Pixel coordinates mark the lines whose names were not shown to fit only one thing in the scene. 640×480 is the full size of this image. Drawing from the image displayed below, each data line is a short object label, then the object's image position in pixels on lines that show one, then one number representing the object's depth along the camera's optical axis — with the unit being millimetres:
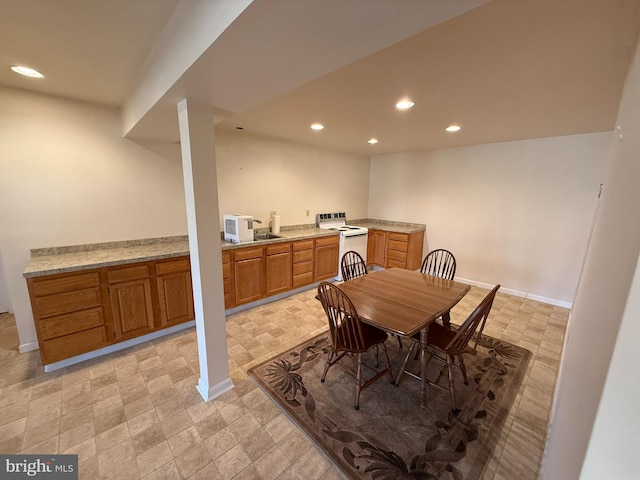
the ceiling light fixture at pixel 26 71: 1775
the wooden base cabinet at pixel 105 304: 2076
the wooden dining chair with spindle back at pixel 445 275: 2417
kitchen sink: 3822
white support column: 1624
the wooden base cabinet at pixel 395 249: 4543
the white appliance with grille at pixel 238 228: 3117
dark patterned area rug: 1461
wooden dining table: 1690
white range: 4258
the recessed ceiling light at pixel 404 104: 2175
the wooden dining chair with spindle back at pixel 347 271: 2713
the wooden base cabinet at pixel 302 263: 3698
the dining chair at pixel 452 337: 1685
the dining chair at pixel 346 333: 1804
